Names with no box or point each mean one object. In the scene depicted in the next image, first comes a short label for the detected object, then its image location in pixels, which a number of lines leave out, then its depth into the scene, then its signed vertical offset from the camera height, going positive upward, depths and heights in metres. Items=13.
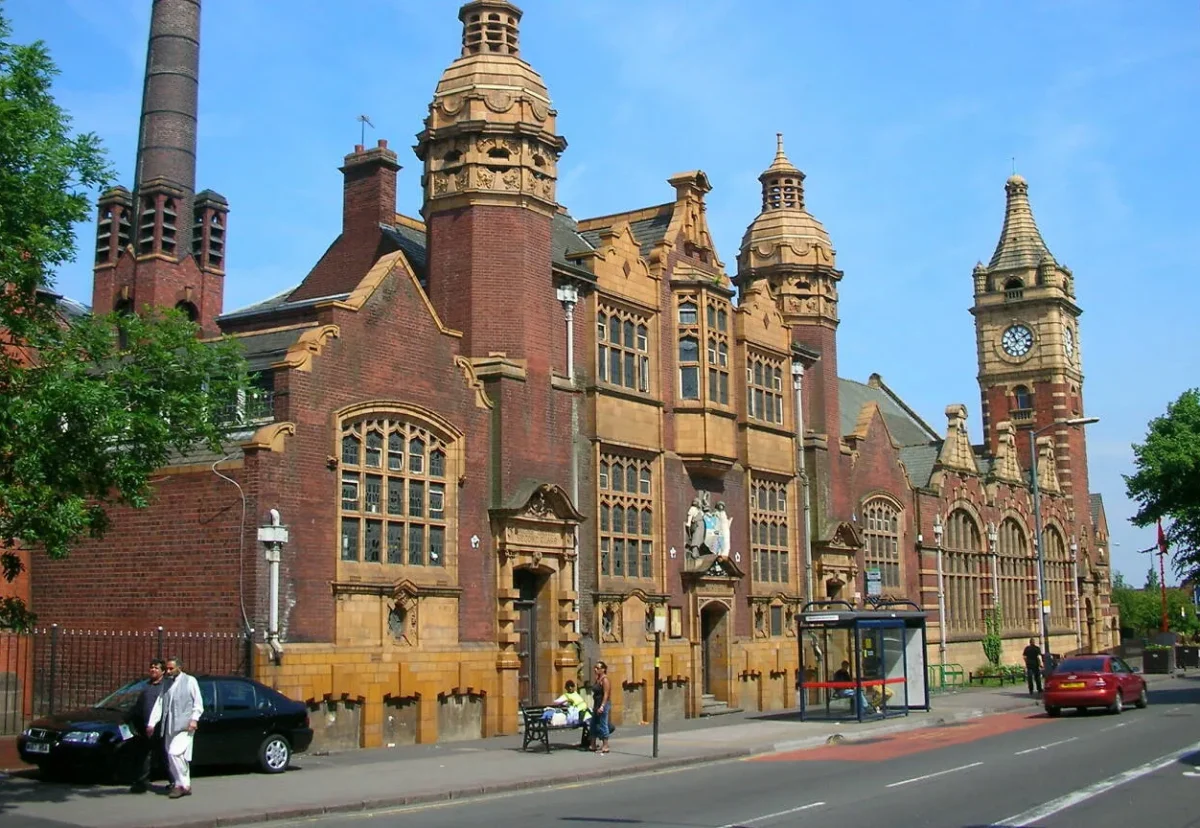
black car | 17.66 -1.41
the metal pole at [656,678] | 22.50 -0.95
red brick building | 23.48 +3.38
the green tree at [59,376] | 15.48 +3.05
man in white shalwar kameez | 16.80 -1.13
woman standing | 23.55 -1.54
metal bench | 23.36 -1.75
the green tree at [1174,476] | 43.91 +4.39
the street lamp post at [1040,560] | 42.47 +1.66
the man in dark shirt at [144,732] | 17.38 -1.32
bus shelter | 30.05 -1.13
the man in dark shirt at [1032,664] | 42.58 -1.53
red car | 32.56 -1.70
